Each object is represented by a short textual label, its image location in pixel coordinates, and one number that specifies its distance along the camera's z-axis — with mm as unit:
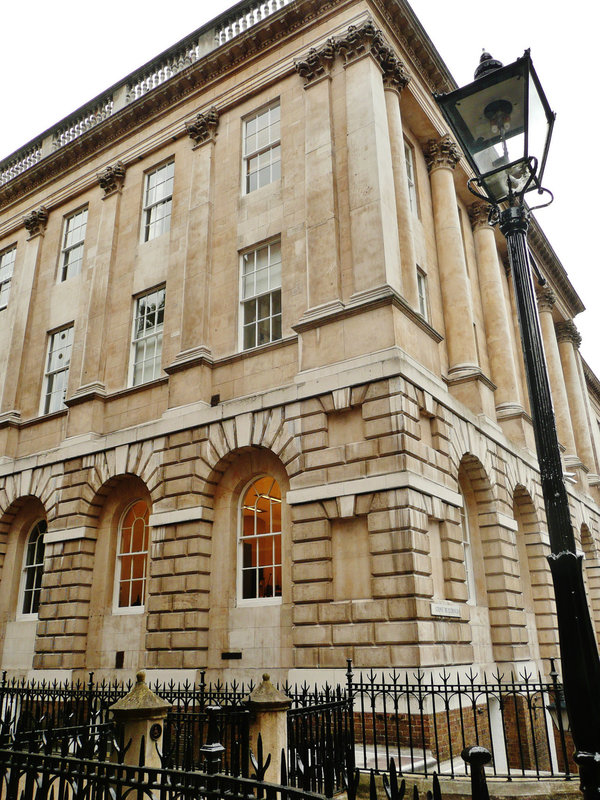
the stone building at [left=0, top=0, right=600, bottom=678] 13539
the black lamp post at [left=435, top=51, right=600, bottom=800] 4734
